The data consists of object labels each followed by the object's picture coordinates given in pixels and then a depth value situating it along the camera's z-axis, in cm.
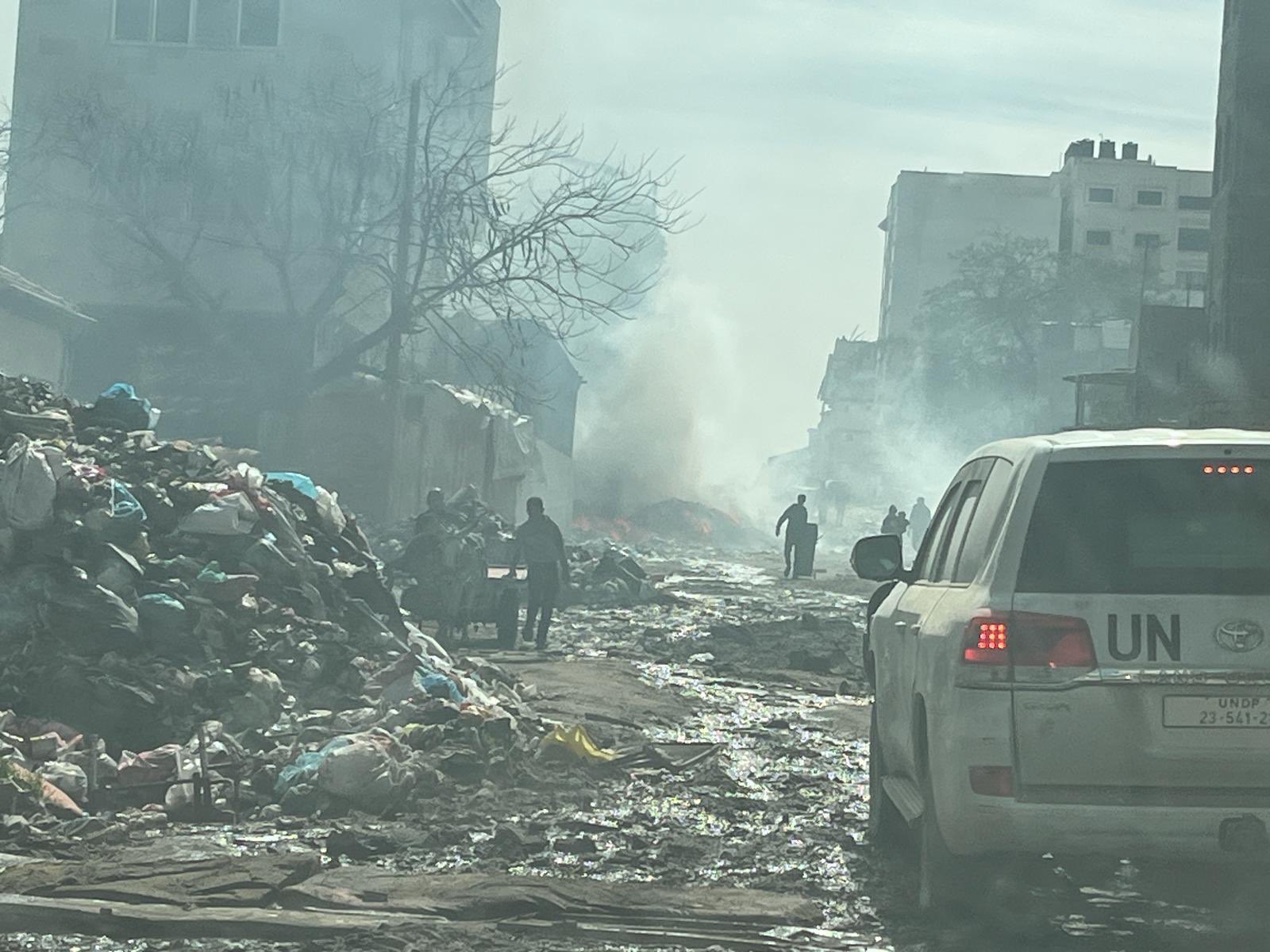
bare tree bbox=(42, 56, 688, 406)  3319
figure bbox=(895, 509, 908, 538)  4223
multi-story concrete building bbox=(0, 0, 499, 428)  3609
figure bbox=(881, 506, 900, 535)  4206
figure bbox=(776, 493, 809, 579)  3956
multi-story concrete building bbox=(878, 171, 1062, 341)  12544
